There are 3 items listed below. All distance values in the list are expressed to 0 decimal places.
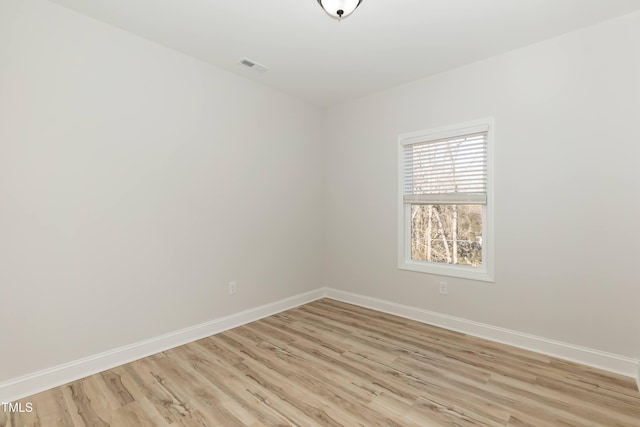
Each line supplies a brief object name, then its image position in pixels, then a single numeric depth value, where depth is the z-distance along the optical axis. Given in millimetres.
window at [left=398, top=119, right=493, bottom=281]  3006
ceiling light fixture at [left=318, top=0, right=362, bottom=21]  1899
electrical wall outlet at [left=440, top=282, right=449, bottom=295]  3222
